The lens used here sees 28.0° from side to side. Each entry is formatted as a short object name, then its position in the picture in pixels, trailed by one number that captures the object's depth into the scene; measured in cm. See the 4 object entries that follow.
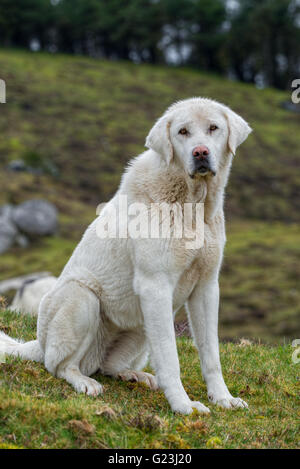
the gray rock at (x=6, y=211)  3856
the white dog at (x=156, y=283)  545
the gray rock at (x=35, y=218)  3875
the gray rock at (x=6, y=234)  3741
